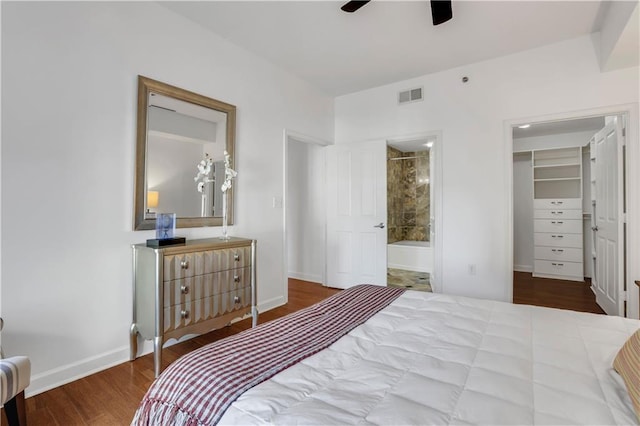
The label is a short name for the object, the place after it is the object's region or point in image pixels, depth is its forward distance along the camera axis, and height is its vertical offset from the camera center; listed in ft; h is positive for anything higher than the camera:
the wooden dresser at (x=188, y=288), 6.88 -1.76
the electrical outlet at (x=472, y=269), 11.56 -1.92
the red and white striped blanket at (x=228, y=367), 2.89 -1.61
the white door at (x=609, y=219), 9.55 -0.03
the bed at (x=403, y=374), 2.63 -1.64
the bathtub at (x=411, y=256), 18.02 -2.33
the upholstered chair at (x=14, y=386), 4.22 -2.40
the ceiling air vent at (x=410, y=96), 12.66 +5.06
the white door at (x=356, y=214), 13.35 +0.14
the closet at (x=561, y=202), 12.03 +0.80
